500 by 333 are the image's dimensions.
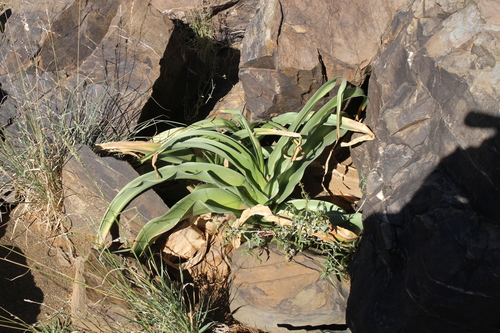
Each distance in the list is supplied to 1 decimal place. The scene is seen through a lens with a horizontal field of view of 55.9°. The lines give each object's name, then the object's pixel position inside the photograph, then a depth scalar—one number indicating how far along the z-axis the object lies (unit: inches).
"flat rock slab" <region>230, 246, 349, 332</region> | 92.4
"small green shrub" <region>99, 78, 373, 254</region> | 106.0
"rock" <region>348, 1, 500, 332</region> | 71.5
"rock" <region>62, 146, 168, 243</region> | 109.0
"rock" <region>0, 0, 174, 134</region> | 131.0
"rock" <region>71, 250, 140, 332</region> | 89.8
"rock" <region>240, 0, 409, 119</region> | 122.8
